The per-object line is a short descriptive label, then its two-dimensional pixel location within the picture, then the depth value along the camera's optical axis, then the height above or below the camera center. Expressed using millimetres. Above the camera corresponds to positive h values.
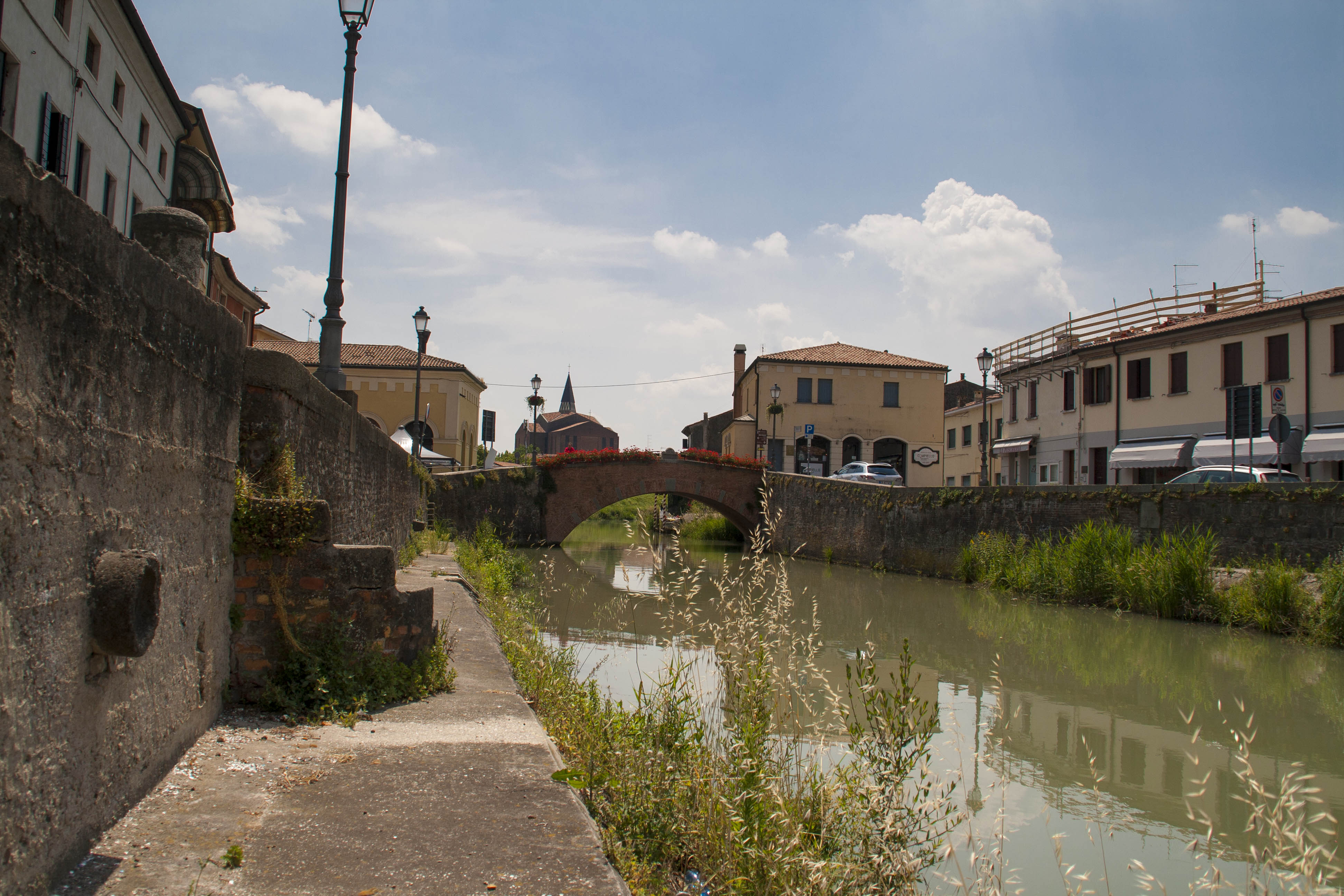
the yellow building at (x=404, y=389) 38500 +4695
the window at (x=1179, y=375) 23641 +3855
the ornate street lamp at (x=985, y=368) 20625 +3424
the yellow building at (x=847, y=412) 38000 +4267
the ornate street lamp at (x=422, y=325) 20016 +3795
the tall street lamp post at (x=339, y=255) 7508 +2012
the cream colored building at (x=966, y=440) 36844 +3286
